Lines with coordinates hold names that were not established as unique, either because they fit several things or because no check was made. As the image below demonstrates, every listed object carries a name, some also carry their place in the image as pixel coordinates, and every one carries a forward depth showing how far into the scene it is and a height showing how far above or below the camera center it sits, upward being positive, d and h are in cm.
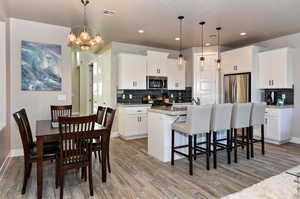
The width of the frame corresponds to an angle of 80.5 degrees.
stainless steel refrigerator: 494 +19
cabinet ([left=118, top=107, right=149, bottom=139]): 487 -75
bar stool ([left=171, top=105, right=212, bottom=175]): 277 -45
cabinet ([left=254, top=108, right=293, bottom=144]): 432 -75
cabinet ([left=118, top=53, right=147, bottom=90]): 500 +70
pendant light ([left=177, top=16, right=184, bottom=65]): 351 +76
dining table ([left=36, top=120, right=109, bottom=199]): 211 -54
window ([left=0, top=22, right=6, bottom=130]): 303 +36
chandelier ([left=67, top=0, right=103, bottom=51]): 285 +92
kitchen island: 324 -70
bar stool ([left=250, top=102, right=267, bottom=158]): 349 -43
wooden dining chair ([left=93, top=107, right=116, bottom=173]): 275 -45
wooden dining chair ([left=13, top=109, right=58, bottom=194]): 219 -74
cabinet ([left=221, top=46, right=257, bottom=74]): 486 +101
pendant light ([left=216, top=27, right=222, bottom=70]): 422 +159
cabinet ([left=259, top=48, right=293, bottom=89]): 443 +68
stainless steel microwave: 555 +41
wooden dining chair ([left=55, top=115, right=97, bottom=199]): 207 -60
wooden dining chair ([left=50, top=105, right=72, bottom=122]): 359 -32
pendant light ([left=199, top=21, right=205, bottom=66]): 374 +158
